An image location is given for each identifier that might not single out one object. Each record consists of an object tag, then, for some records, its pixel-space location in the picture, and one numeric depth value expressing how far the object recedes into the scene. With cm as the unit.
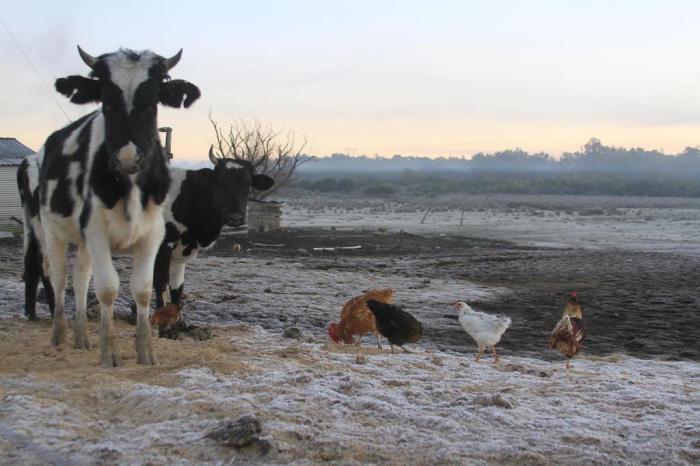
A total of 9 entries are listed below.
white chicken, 876
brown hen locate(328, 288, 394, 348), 931
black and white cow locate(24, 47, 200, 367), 678
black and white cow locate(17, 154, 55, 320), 945
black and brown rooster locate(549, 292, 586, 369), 841
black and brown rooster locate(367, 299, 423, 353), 884
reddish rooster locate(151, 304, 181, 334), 920
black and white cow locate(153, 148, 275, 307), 1045
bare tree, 3265
